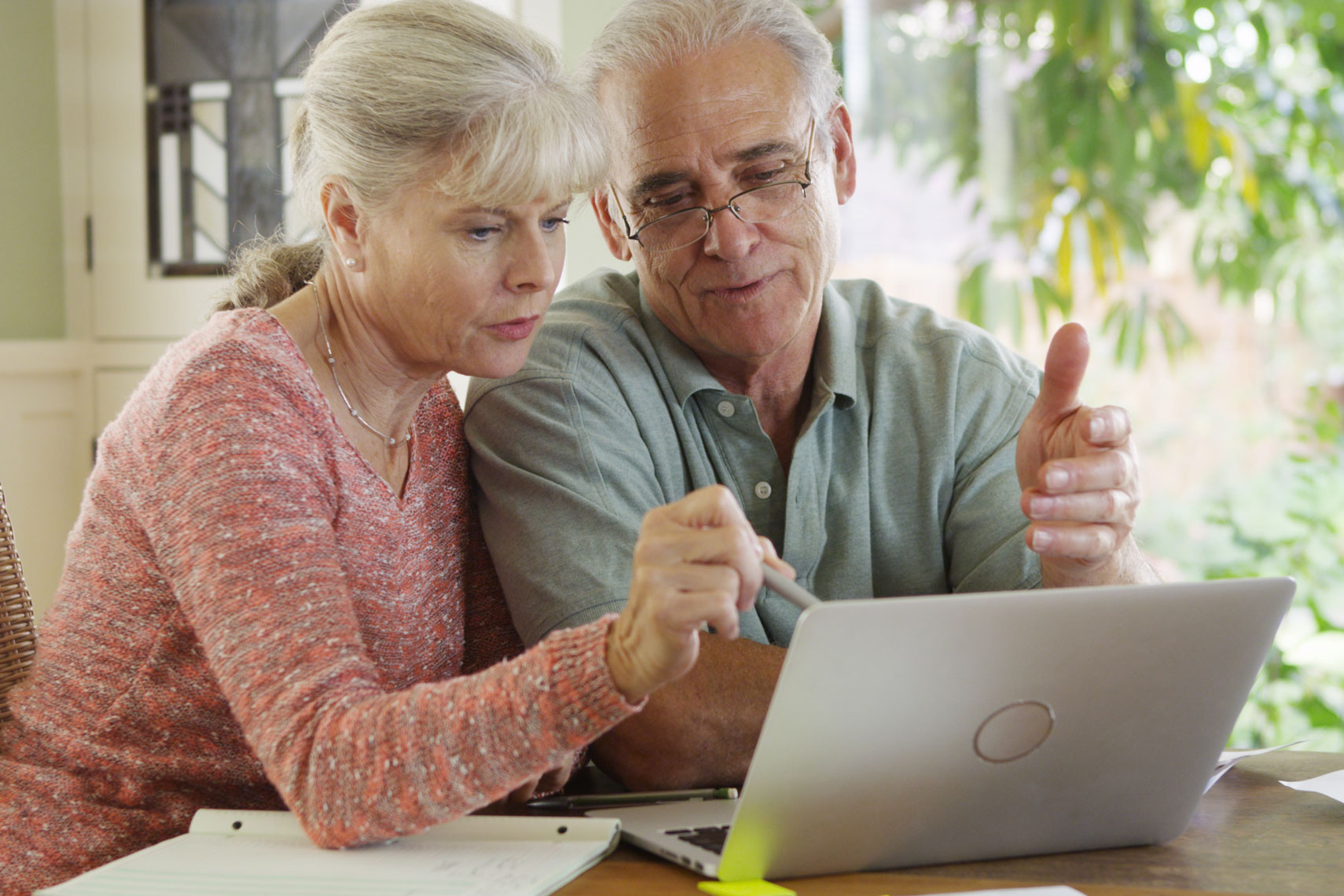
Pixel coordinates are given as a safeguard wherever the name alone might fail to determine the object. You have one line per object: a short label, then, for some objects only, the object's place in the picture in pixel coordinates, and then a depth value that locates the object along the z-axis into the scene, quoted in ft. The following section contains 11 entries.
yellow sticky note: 2.87
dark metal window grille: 9.07
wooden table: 2.94
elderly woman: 2.96
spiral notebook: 2.86
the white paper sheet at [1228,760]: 3.86
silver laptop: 2.67
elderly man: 4.57
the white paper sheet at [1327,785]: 3.62
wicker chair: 4.47
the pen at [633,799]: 3.79
